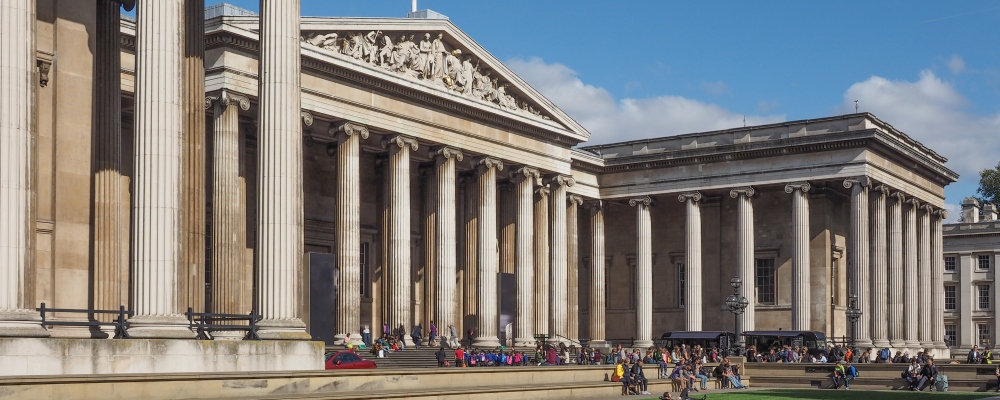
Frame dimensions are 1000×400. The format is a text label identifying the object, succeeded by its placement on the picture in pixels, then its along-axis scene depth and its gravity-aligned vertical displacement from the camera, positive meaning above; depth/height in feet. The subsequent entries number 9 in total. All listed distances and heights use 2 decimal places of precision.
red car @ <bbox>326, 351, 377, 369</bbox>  119.03 -11.36
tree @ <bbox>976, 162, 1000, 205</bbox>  386.73 +16.68
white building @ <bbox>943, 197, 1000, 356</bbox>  307.17 -10.76
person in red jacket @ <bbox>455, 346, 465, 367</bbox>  156.87 -14.41
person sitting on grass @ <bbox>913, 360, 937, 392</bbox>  143.95 -15.45
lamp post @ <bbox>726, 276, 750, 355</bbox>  169.37 -8.19
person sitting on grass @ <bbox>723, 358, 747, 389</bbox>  151.64 -16.55
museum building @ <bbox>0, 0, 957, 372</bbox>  78.69 +5.12
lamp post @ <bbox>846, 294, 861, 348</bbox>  187.83 -10.47
